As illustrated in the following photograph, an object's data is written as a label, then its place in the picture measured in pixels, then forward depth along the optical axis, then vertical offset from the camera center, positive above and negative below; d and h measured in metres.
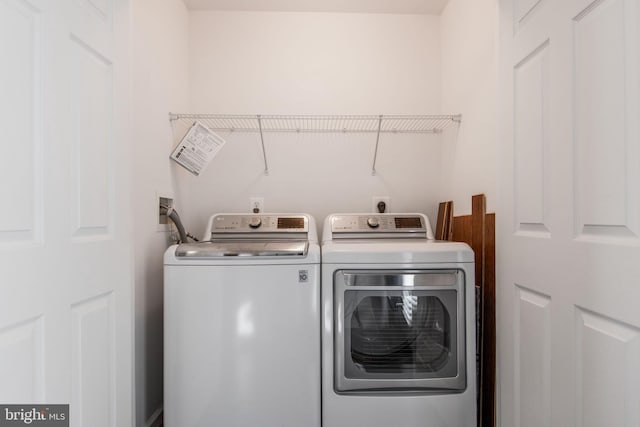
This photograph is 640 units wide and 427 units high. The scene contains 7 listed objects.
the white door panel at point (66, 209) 0.87 +0.01
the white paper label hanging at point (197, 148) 2.11 +0.36
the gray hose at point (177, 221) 1.89 -0.04
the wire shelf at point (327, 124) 2.39 +0.56
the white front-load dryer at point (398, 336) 1.64 -0.54
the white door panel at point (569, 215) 0.89 -0.01
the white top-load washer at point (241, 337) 1.63 -0.53
